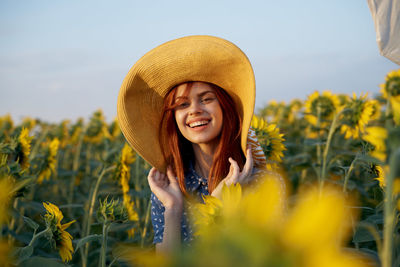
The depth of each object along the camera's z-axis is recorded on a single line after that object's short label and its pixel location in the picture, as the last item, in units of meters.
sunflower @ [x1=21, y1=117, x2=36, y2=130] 4.20
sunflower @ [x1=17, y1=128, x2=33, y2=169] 2.02
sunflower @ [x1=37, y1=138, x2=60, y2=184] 2.56
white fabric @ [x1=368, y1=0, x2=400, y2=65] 1.69
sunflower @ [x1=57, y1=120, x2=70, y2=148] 3.91
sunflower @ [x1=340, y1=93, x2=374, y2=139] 2.46
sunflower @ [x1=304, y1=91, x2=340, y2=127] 2.98
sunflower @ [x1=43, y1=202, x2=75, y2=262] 1.43
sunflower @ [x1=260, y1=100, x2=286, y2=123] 5.09
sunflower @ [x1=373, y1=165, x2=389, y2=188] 1.40
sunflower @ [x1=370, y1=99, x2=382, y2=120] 2.51
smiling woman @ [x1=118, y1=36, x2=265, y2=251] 1.60
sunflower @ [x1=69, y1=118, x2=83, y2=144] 4.49
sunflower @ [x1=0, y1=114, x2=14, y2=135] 4.34
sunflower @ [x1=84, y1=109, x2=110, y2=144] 4.18
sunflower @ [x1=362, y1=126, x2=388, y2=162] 0.63
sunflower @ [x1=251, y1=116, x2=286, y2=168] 2.17
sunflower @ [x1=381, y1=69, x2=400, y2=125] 3.03
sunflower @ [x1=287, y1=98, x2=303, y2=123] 4.86
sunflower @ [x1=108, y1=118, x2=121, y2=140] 4.29
